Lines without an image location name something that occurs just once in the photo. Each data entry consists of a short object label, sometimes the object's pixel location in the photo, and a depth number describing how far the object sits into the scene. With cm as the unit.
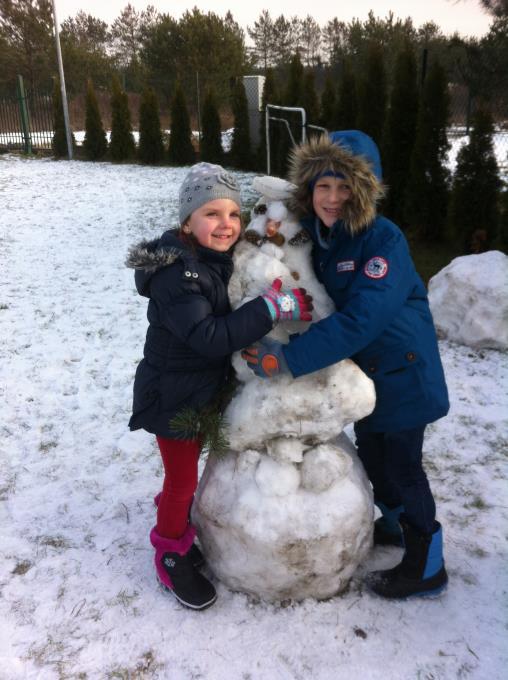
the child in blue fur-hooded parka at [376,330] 173
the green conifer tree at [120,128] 1366
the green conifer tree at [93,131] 1444
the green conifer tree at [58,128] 1508
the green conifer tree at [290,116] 1052
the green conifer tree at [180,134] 1313
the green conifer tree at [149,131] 1334
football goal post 1020
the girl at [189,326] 171
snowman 186
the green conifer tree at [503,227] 533
